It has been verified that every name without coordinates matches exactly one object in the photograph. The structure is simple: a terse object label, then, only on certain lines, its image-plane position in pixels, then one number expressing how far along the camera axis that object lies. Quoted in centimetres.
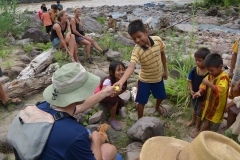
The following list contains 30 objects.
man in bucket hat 159
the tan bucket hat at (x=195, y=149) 142
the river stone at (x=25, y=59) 553
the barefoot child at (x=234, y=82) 288
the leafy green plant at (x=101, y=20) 1103
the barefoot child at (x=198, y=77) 293
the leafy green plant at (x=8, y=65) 501
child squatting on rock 316
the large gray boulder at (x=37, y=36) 713
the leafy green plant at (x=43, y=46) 637
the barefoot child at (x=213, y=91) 268
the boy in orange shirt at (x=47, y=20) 775
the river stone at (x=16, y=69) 488
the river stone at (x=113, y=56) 578
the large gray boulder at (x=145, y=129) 289
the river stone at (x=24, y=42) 663
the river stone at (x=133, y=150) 280
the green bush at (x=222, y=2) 1709
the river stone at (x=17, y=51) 608
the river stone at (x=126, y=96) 395
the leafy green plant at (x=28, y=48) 618
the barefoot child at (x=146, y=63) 287
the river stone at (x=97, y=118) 329
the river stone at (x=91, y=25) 891
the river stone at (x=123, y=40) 705
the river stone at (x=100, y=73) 447
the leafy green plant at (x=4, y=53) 577
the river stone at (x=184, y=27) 1019
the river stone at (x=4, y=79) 438
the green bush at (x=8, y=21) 750
